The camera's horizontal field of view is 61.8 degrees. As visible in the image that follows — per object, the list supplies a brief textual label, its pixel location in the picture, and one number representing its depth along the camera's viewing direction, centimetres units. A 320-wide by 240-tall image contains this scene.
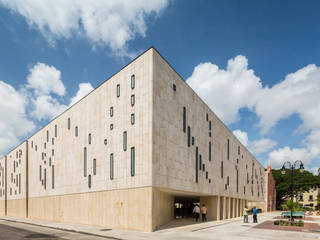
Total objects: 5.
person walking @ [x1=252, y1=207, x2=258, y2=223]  2600
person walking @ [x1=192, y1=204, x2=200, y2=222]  2688
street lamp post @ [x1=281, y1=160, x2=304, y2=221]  2713
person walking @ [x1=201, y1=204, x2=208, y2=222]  2723
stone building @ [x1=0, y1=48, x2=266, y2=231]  1952
